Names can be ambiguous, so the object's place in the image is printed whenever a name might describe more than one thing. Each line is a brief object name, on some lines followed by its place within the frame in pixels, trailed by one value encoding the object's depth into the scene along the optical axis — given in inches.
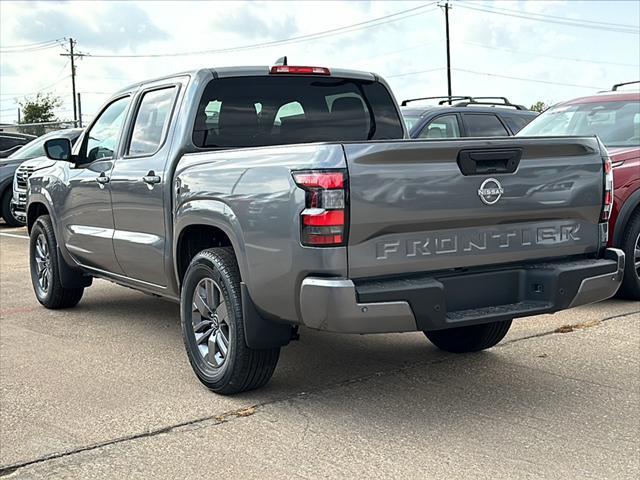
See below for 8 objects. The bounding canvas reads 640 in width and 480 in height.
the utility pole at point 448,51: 1828.2
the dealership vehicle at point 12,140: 730.2
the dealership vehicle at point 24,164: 503.6
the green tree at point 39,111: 2527.1
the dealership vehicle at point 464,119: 421.7
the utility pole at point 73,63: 2526.8
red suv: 289.4
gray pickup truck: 164.6
